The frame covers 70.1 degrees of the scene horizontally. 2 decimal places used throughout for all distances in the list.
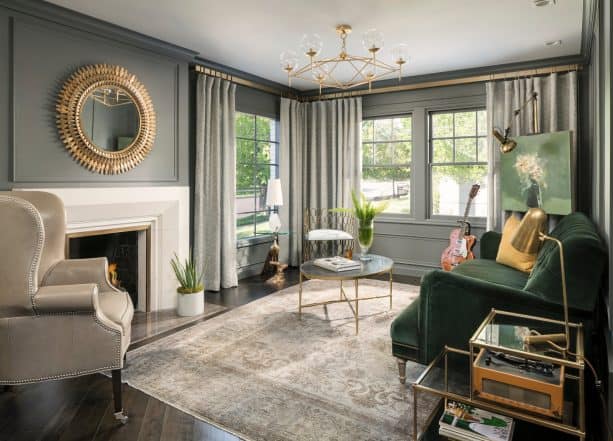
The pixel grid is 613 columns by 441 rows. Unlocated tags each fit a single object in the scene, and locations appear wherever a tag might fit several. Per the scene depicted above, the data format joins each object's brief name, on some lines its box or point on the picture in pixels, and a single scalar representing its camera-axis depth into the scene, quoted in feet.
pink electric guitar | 15.50
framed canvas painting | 13.85
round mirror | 11.48
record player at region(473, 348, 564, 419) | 5.23
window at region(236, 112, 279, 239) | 17.43
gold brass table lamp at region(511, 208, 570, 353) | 9.84
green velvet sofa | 6.70
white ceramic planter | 12.72
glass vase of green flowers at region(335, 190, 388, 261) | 12.33
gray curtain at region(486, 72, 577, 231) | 14.47
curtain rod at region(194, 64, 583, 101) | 14.78
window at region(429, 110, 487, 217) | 16.80
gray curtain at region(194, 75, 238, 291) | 15.05
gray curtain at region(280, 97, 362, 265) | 19.06
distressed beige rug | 7.10
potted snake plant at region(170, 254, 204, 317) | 12.73
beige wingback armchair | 6.90
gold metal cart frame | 5.05
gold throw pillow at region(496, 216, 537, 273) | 11.04
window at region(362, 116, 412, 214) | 18.51
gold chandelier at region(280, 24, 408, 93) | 9.95
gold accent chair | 19.16
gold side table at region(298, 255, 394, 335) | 11.18
